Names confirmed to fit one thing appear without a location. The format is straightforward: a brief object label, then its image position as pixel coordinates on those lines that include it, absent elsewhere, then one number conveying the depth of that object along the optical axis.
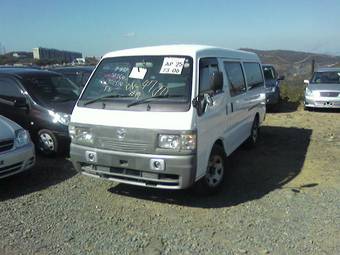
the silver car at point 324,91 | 13.91
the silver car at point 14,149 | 5.76
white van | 4.73
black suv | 7.54
